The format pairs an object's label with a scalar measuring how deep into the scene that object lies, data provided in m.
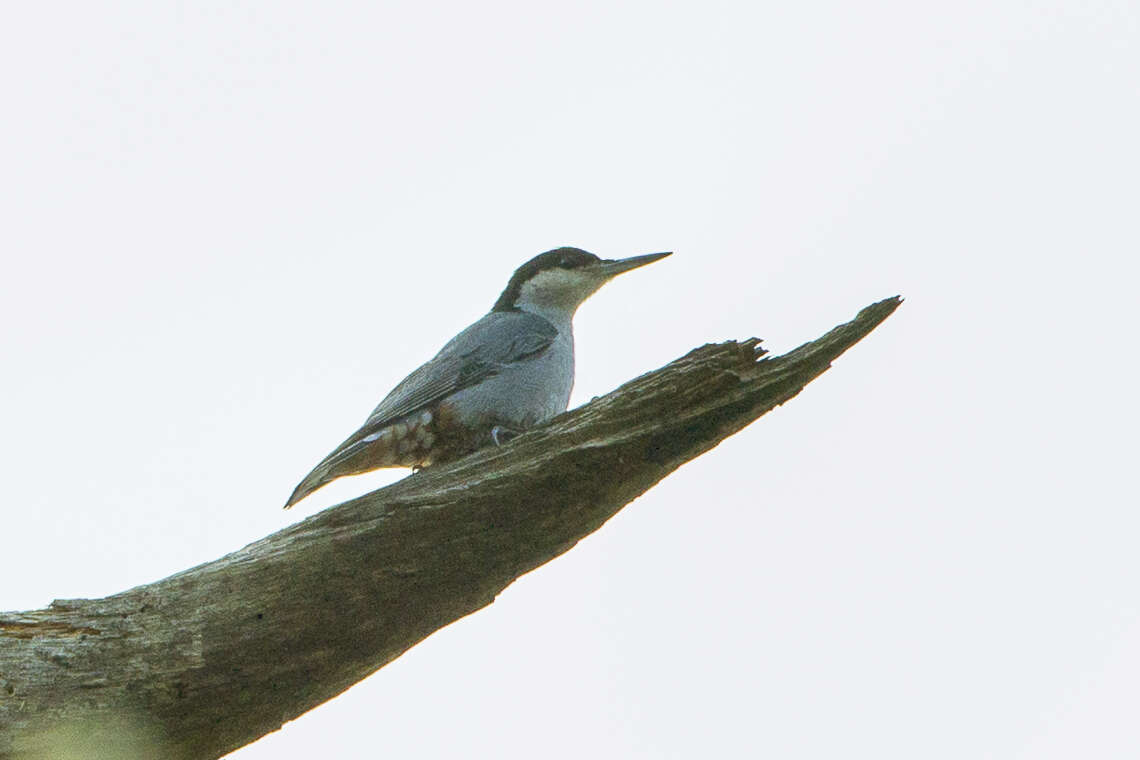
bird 13.80
